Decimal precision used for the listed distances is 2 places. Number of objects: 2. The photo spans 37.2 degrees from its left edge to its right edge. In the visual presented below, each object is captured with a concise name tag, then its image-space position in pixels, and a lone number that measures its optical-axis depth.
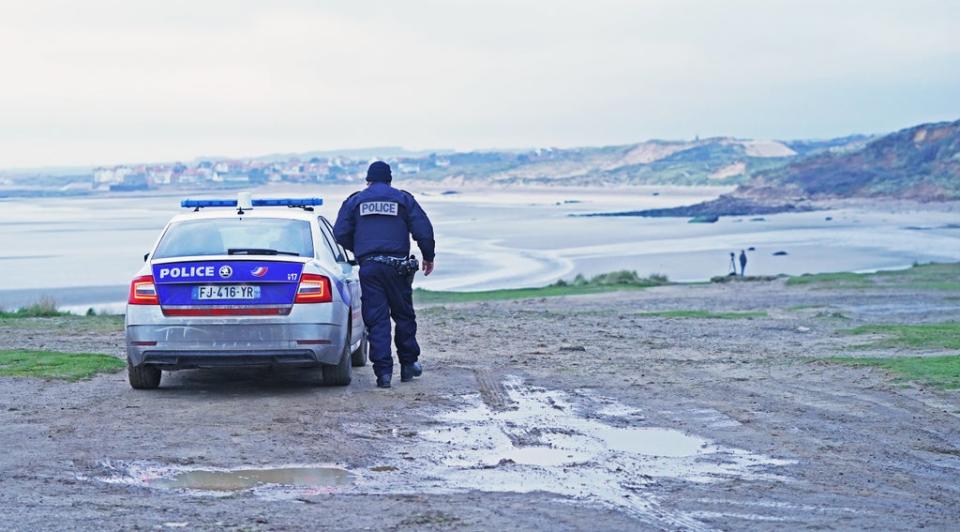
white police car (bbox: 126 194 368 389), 11.31
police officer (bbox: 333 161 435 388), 12.25
